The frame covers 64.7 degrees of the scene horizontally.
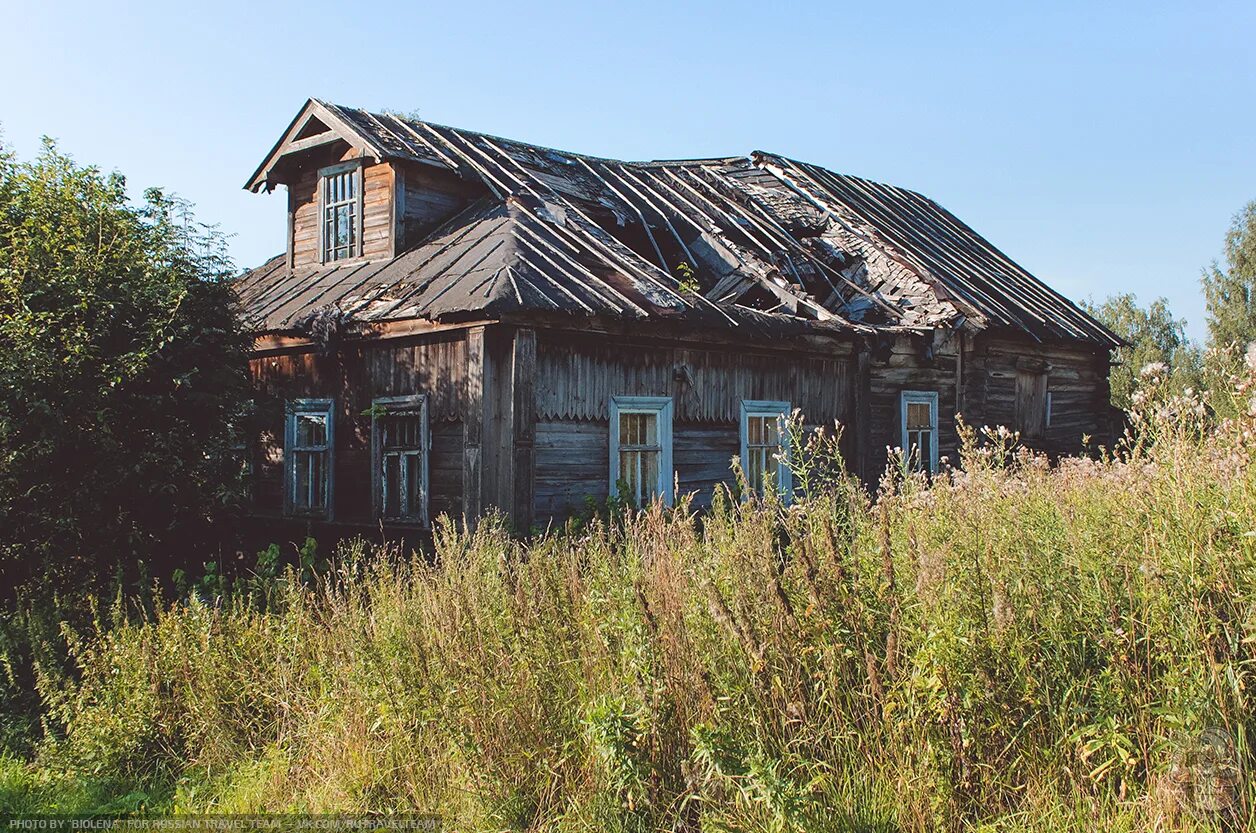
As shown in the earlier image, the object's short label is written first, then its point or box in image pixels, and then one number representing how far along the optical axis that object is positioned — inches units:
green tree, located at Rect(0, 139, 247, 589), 323.9
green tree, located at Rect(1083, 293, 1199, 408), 1553.9
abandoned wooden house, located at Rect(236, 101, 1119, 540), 397.4
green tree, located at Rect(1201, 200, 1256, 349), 1464.1
